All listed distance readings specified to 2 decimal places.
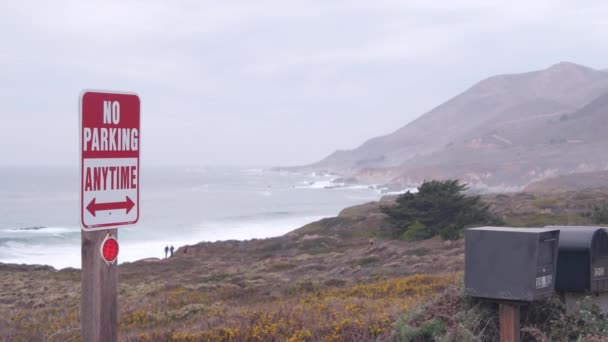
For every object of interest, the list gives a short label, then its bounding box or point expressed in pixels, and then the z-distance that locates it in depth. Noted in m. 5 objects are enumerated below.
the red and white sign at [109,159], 3.89
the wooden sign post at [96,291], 4.02
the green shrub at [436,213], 36.53
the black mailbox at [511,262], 5.39
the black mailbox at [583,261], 5.94
